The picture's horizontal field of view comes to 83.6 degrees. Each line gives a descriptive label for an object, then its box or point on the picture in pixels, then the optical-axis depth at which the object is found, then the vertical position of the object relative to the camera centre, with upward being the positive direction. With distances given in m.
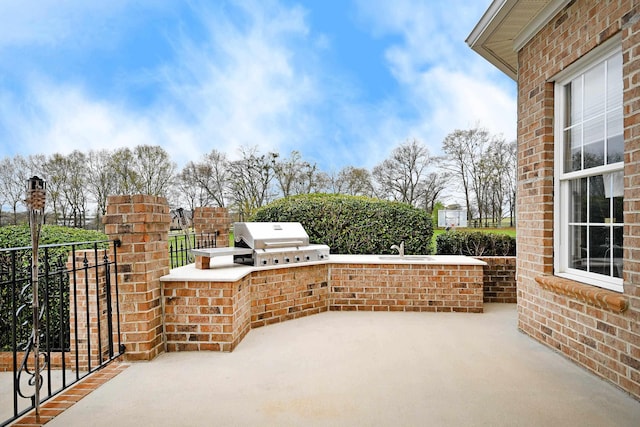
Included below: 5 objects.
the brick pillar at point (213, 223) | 5.34 -0.14
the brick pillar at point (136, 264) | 3.01 -0.41
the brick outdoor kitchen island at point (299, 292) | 3.34 -0.96
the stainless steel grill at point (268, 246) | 4.16 -0.40
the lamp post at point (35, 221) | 2.02 -0.02
